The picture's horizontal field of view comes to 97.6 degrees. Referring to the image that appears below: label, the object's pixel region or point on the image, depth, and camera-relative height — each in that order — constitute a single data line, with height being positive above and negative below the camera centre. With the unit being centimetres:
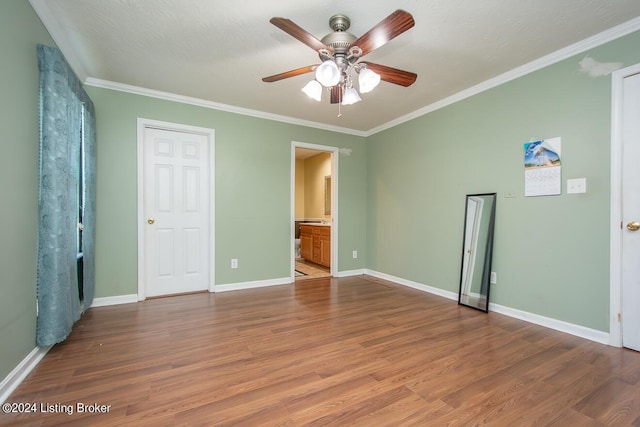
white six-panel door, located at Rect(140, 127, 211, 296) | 346 -3
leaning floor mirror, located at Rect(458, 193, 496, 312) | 304 -44
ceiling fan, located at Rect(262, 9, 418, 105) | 164 +107
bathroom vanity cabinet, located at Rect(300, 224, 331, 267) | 518 -66
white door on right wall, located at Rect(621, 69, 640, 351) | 210 +0
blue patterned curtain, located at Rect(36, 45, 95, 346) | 190 +6
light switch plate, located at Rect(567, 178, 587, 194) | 237 +23
